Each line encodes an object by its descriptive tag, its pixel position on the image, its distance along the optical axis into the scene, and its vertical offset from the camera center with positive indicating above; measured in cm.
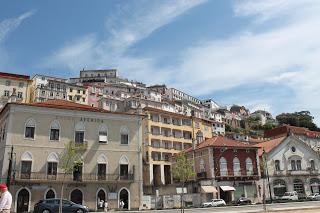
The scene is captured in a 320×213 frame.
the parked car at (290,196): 5184 +19
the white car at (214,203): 4544 -47
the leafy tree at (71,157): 3852 +476
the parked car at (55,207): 2973 -28
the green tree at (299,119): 13688 +2846
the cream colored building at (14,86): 8631 +2718
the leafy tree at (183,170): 5428 +428
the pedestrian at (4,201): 1171 +11
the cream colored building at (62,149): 4012 +566
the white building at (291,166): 6159 +517
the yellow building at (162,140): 6912 +1142
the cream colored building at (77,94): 10538 +3033
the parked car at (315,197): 4971 -6
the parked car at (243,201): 4857 -34
